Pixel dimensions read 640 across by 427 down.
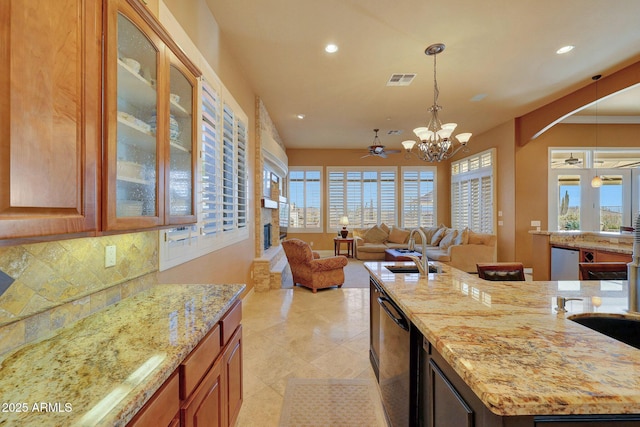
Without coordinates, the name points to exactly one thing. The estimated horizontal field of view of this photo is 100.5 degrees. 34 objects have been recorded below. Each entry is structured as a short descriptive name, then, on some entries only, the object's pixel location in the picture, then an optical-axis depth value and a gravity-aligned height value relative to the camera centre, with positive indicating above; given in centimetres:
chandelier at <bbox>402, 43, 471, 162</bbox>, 372 +108
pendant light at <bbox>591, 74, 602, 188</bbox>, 514 +62
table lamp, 762 -40
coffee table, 577 -95
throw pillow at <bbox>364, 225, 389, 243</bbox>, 769 -64
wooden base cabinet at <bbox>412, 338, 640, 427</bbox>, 65 -59
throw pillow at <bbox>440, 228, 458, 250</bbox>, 627 -61
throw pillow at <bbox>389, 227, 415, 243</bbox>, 762 -64
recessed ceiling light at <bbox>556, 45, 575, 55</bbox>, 329 +206
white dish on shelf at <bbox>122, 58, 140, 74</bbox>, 113 +65
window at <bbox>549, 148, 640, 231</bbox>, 590 +42
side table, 746 -83
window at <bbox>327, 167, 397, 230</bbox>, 836 +54
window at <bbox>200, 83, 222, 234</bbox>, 252 +48
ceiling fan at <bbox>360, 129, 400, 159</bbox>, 596 +142
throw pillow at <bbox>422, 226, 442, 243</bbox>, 732 -52
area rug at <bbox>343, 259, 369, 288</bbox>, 494 -132
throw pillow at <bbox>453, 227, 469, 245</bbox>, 576 -54
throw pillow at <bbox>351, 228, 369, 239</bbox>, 787 -57
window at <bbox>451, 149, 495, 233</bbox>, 651 +56
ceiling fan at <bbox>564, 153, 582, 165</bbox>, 583 +117
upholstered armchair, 438 -91
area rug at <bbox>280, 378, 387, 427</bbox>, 174 -135
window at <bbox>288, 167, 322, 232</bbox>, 826 +43
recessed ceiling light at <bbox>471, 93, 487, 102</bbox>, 461 +206
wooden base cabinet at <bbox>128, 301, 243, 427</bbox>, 85 -70
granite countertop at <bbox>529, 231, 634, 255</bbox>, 329 -38
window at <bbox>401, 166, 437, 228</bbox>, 842 +57
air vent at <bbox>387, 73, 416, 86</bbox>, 393 +204
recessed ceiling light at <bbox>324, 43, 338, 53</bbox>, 321 +203
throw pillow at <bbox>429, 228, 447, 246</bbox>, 686 -60
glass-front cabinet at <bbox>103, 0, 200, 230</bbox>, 99 +41
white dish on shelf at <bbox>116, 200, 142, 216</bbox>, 105 +2
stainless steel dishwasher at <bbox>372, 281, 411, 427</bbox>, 130 -83
